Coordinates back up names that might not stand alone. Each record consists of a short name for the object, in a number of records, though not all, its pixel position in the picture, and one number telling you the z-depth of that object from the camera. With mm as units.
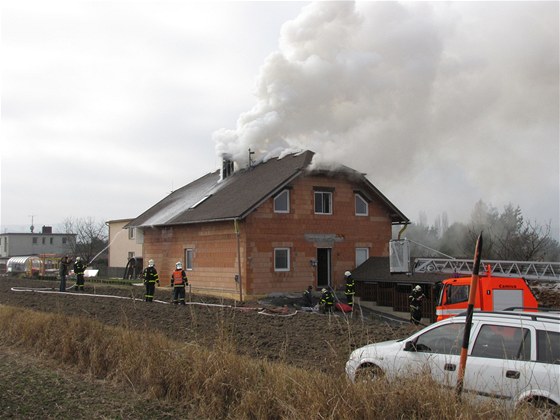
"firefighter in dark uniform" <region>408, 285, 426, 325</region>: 18938
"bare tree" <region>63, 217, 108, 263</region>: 65375
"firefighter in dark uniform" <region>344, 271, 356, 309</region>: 21422
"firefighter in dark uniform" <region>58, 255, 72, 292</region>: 26295
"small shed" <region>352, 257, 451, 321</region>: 23234
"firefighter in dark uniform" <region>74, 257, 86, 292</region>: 27078
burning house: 24703
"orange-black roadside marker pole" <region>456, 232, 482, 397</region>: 5814
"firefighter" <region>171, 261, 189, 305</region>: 20734
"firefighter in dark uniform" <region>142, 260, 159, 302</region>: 21312
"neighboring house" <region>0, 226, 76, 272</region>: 80312
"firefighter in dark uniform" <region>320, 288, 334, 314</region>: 19953
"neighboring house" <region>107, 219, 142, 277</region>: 49062
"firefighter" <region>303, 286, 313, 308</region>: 23516
